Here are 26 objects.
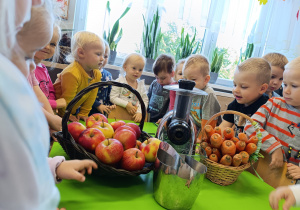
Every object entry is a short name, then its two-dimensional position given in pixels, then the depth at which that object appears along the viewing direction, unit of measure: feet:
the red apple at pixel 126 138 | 2.44
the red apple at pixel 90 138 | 2.31
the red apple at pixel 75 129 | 2.46
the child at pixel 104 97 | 6.07
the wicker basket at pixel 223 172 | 2.46
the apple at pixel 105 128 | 2.61
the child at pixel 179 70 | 7.26
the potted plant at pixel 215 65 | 10.09
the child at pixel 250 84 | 4.57
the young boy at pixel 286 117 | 3.71
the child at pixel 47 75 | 4.56
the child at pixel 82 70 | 5.36
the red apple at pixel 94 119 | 2.94
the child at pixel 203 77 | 5.49
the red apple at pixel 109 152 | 2.11
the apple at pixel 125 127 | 2.64
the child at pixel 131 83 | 6.72
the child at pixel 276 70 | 5.82
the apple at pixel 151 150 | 2.37
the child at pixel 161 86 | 7.20
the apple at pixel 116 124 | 2.94
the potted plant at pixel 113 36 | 8.63
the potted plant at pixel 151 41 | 9.31
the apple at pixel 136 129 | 2.88
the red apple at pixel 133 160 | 2.15
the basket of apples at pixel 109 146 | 2.11
